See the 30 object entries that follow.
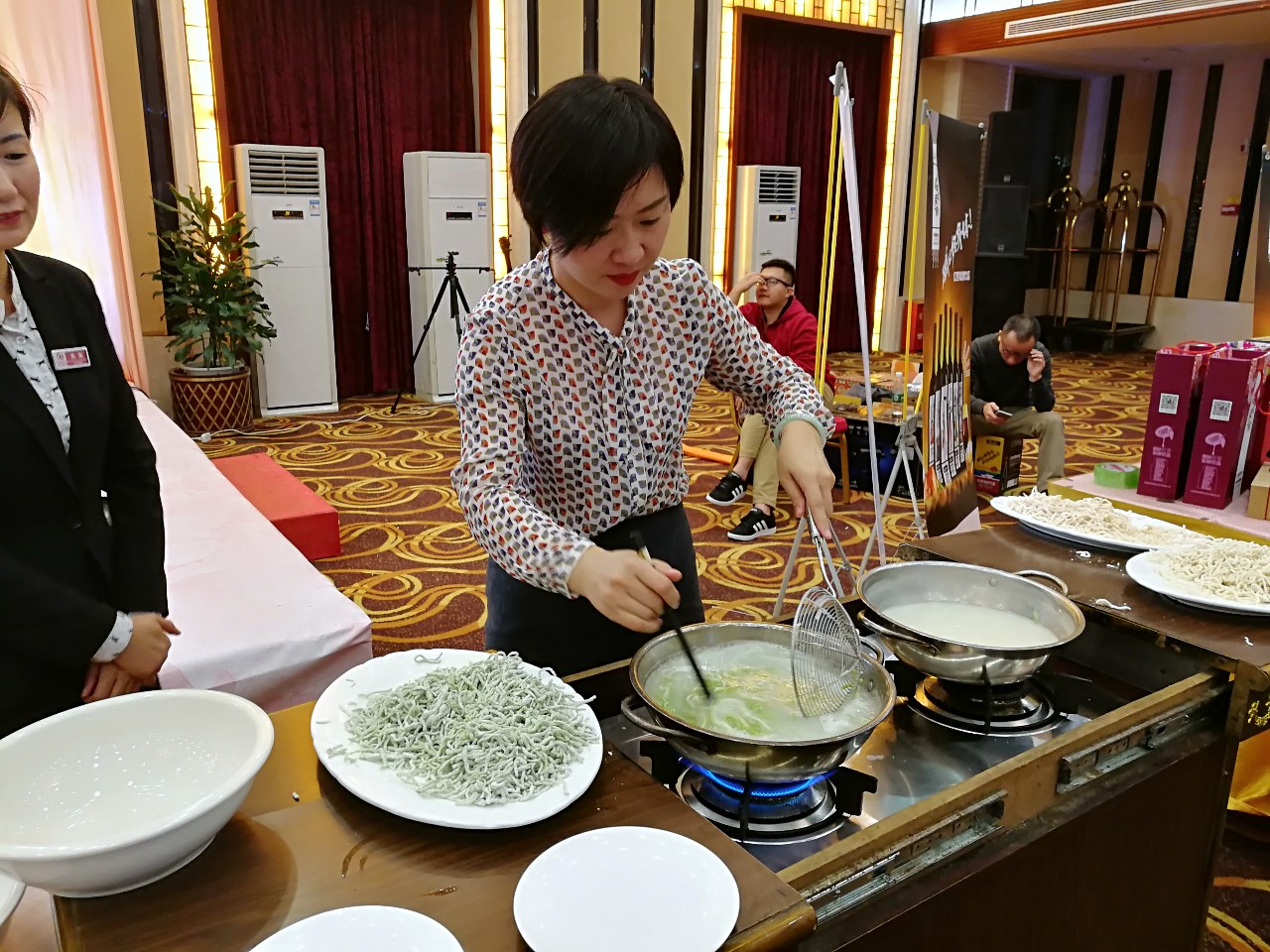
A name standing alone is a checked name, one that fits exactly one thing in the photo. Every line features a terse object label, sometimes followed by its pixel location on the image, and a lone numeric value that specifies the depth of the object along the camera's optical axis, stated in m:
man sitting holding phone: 4.64
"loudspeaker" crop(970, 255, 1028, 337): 9.13
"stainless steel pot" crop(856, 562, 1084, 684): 1.11
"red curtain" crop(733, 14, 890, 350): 8.03
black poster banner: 2.42
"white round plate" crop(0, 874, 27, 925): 0.79
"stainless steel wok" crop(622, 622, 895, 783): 0.88
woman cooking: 1.04
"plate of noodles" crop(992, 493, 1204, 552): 1.67
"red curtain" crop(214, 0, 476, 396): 5.88
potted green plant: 5.34
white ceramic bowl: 0.73
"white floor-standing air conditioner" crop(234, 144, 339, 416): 5.71
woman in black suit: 1.18
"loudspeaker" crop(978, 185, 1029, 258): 9.14
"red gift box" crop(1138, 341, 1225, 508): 2.38
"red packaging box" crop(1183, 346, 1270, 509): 2.32
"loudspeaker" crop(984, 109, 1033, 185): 8.99
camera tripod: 6.22
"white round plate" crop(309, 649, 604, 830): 0.83
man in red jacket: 4.47
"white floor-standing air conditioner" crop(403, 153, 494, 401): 6.22
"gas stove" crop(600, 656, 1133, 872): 0.94
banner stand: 2.22
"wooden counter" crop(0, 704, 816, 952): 0.73
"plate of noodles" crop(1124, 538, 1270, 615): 1.39
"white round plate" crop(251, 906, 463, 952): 0.70
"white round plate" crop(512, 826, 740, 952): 0.72
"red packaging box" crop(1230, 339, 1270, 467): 2.49
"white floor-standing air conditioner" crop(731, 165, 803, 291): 7.89
